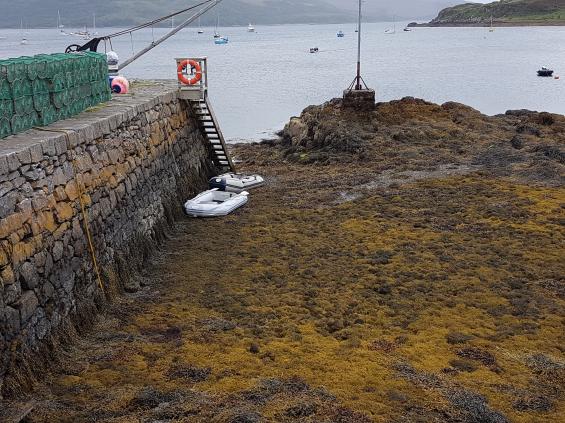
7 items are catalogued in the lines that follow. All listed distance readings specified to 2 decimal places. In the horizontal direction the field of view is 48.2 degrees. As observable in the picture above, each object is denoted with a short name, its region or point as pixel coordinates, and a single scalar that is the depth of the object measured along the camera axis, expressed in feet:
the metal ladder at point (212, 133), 74.18
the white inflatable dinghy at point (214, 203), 63.00
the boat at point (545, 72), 234.17
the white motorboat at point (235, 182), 71.15
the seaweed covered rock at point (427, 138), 77.00
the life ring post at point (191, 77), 70.64
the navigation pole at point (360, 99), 98.43
